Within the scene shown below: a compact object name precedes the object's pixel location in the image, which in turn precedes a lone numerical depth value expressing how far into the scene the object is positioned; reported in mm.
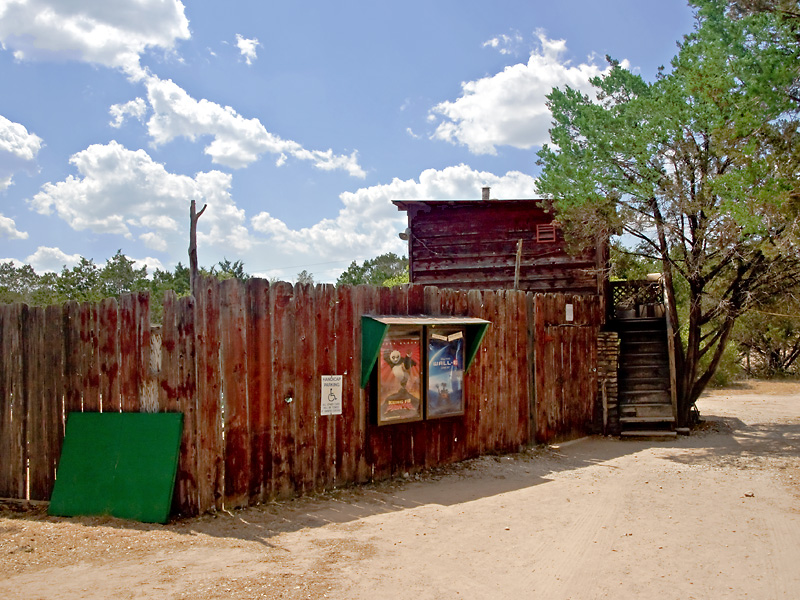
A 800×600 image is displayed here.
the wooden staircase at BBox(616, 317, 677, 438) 13641
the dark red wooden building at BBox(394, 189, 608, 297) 18562
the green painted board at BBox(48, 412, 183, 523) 6641
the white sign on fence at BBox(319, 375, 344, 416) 8031
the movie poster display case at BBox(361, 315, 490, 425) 8445
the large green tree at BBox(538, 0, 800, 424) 10438
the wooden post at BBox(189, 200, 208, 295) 7906
